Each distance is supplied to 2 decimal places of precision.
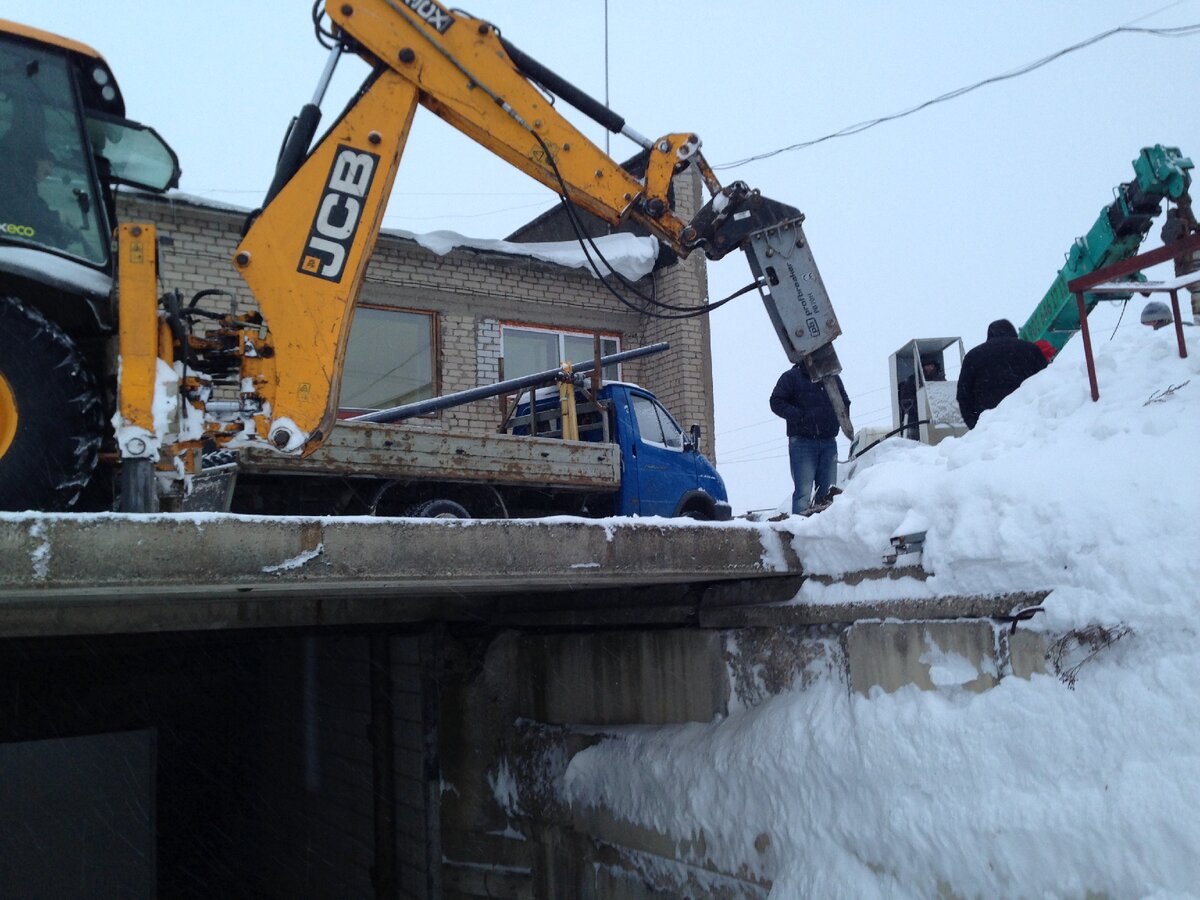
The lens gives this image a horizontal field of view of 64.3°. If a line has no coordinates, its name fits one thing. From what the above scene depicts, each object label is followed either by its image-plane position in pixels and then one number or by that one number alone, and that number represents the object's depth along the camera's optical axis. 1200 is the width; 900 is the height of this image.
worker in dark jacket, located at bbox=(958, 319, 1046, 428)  6.53
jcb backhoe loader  4.49
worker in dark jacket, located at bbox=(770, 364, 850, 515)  8.20
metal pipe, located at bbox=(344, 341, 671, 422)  9.22
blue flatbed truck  7.16
